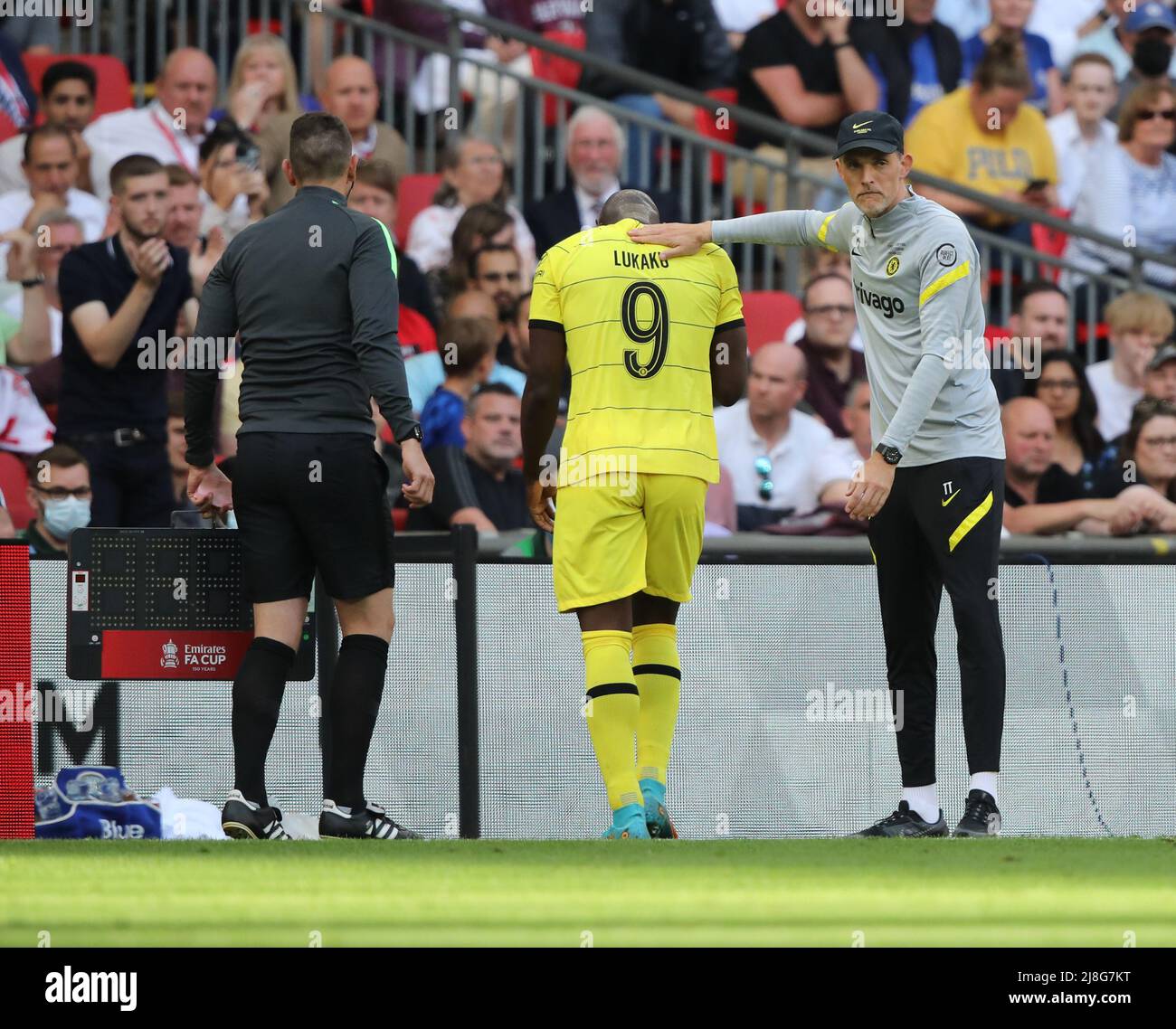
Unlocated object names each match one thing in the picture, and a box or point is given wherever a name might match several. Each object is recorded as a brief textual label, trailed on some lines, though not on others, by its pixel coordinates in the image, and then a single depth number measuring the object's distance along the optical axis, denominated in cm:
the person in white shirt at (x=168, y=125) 1156
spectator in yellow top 1293
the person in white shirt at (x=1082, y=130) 1358
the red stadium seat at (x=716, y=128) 1300
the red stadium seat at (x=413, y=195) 1184
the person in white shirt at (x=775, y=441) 1068
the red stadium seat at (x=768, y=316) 1167
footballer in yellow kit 658
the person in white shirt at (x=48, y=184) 1119
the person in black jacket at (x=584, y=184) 1175
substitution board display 679
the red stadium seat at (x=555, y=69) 1302
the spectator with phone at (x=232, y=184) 1111
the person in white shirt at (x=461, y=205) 1158
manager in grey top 653
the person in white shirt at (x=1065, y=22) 1503
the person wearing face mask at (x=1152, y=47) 1420
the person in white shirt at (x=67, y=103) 1155
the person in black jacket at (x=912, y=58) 1339
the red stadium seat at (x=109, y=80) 1198
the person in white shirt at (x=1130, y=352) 1184
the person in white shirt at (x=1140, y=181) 1348
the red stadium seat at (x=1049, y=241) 1327
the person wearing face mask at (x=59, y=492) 929
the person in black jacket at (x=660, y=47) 1288
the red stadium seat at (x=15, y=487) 980
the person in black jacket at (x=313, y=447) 636
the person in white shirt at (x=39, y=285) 1079
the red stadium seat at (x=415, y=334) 1106
